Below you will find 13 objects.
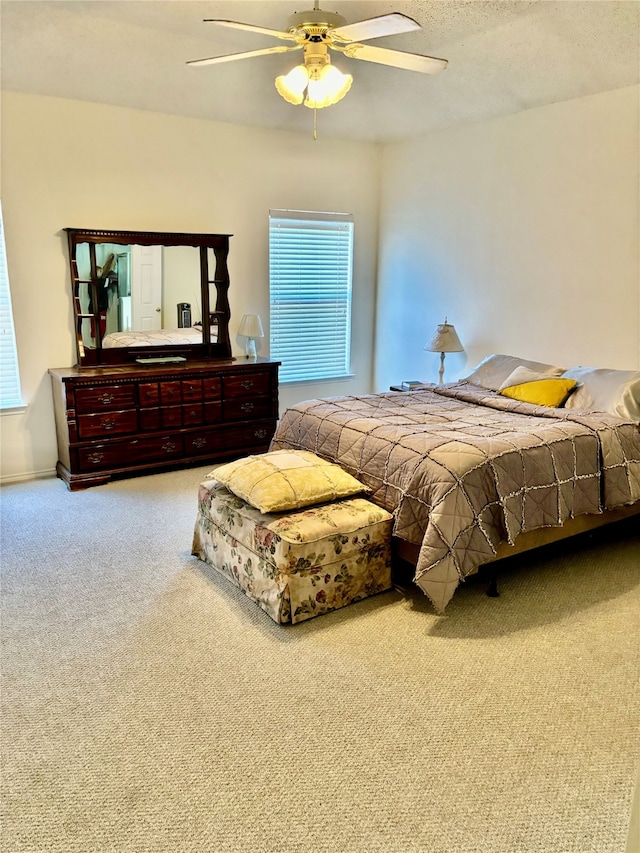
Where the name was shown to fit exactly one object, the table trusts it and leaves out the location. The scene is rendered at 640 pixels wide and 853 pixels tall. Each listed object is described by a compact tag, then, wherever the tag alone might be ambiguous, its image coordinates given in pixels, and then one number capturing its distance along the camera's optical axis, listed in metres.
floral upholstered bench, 2.77
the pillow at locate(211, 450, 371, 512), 2.93
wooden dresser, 4.44
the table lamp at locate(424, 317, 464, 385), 5.12
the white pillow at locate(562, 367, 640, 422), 3.67
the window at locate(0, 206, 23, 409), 4.43
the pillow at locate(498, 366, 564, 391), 4.27
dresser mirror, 4.66
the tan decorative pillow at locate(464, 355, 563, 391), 4.46
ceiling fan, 2.65
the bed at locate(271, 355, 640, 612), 2.80
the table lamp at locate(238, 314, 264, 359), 5.34
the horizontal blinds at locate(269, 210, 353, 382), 5.68
